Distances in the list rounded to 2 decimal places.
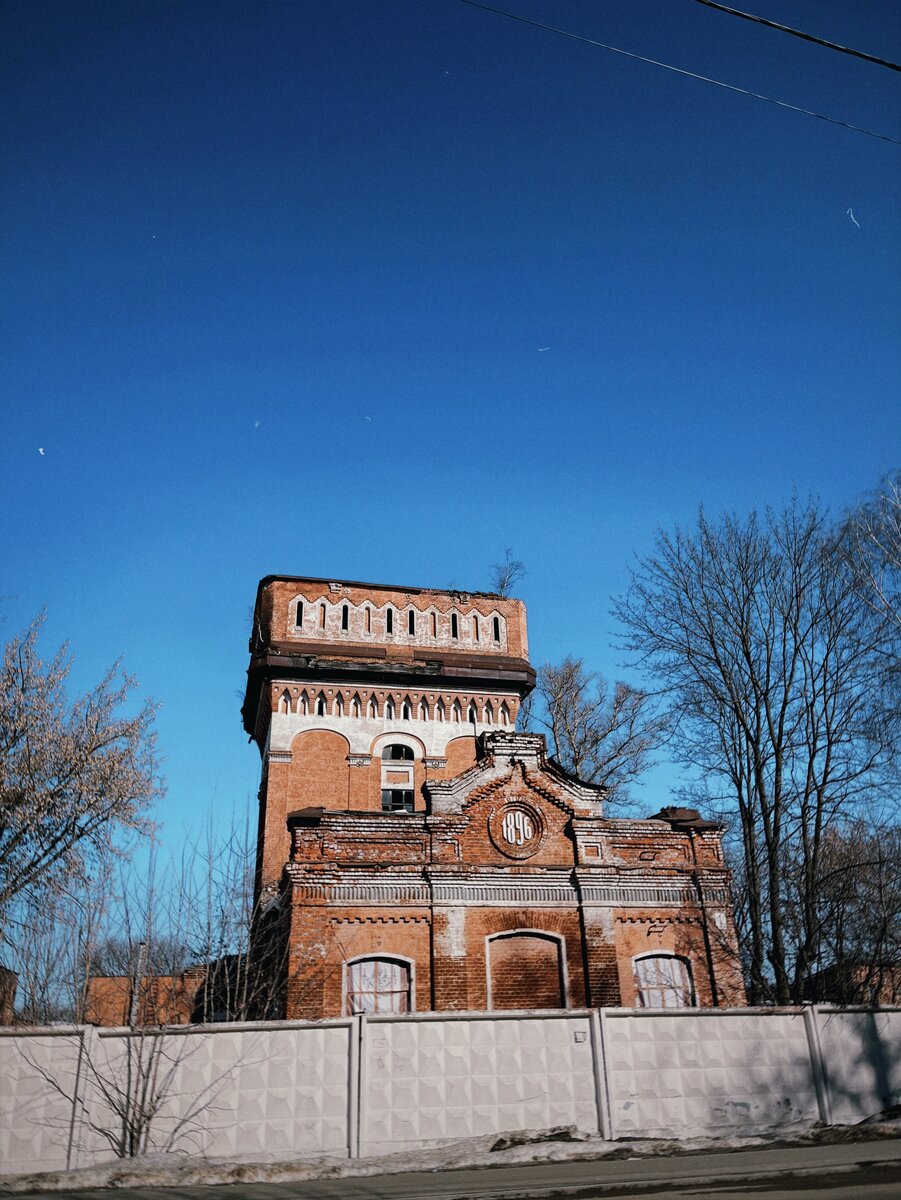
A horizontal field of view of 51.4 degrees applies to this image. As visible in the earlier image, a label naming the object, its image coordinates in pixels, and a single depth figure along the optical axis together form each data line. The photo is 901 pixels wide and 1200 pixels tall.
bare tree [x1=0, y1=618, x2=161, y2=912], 19.22
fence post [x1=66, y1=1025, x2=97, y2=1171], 9.47
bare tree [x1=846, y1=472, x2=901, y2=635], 18.45
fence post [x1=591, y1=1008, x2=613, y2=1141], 10.40
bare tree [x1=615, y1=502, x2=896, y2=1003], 18.47
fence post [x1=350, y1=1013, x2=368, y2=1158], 9.82
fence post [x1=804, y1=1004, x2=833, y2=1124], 11.34
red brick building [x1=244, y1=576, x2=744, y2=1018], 16.58
